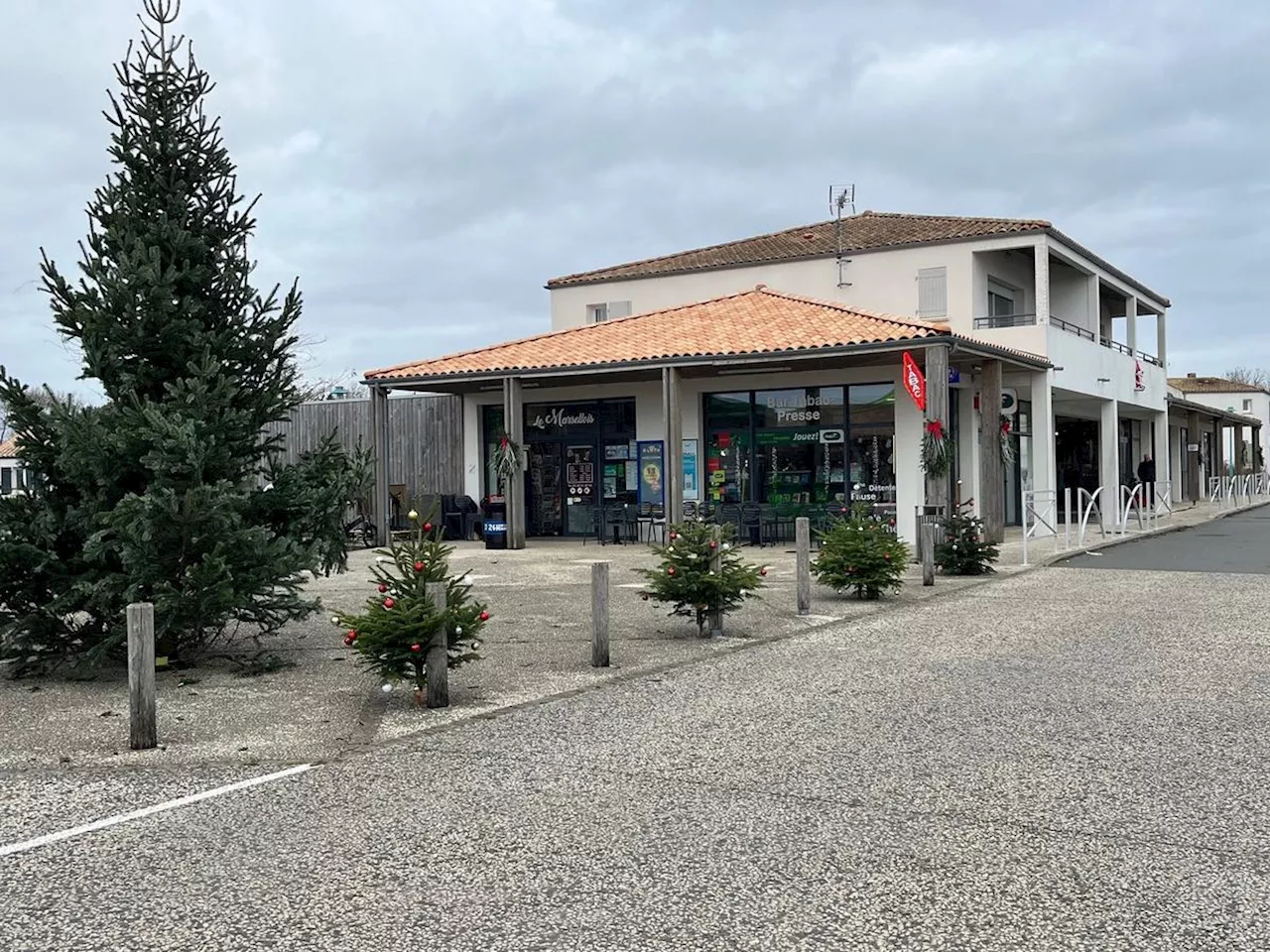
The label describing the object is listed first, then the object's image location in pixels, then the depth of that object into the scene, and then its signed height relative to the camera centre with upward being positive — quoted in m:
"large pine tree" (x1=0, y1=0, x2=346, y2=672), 8.79 +0.44
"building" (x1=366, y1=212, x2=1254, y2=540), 21.73 +2.18
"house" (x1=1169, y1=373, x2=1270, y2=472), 82.19 +6.05
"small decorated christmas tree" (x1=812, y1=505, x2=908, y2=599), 13.55 -0.79
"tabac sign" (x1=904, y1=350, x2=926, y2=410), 18.42 +1.57
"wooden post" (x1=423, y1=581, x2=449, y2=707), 7.96 -1.08
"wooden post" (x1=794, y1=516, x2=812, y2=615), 12.66 -0.86
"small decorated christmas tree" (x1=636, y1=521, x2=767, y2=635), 10.95 -0.76
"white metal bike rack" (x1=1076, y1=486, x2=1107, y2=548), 20.83 -0.75
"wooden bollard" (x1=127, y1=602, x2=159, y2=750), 6.88 -1.05
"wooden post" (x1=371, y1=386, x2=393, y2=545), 23.41 +0.69
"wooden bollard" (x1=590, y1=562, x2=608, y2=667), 9.46 -0.99
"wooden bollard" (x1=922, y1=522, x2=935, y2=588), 15.29 -0.89
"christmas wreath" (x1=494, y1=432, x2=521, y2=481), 22.25 +0.58
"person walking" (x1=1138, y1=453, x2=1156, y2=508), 36.34 +0.37
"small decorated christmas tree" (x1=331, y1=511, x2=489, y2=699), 7.90 -0.81
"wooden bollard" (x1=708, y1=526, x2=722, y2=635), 11.02 -0.65
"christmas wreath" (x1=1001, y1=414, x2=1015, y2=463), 22.44 +0.76
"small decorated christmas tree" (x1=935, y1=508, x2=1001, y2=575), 16.54 -0.87
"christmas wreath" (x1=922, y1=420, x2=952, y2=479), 18.53 +0.53
